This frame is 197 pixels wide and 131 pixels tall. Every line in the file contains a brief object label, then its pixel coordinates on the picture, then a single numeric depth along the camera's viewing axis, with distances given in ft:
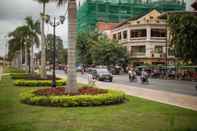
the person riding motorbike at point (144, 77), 126.81
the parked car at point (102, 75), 143.42
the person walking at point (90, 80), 106.45
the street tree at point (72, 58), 56.34
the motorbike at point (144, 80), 126.72
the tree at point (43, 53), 113.77
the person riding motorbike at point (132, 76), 140.09
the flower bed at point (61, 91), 55.88
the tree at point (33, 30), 191.21
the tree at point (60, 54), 383.65
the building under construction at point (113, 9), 332.80
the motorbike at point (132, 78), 139.95
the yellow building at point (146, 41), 243.81
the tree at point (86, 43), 270.05
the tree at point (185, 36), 139.03
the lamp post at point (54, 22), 86.46
